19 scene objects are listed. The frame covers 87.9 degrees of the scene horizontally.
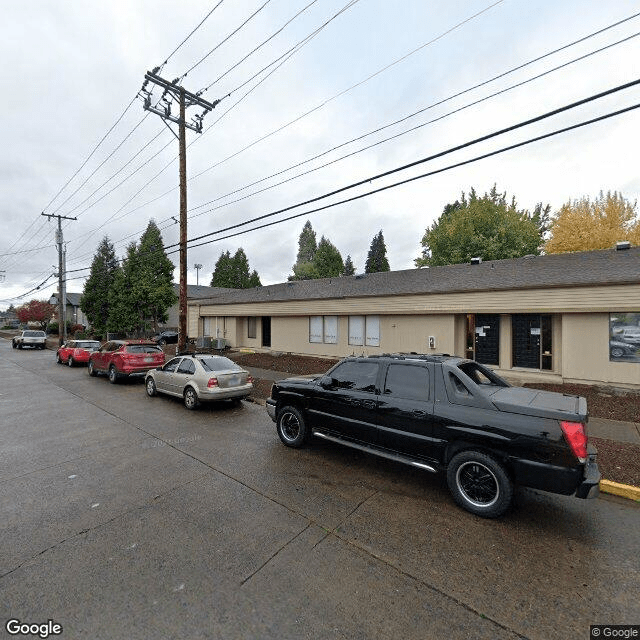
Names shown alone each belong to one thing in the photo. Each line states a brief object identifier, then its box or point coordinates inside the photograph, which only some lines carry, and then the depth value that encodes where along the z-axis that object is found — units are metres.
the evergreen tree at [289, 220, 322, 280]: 61.07
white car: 29.59
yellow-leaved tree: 25.78
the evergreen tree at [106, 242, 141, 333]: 29.14
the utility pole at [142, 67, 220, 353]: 12.97
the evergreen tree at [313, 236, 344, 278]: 53.97
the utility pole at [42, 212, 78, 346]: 29.58
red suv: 12.99
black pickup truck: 3.76
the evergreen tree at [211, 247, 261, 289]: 60.97
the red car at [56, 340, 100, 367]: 18.29
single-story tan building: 11.05
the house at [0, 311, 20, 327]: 83.53
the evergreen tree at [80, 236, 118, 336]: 36.22
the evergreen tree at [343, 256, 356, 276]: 73.81
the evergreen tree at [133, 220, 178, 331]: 28.42
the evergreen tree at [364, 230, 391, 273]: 65.38
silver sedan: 8.99
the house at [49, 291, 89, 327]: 55.72
